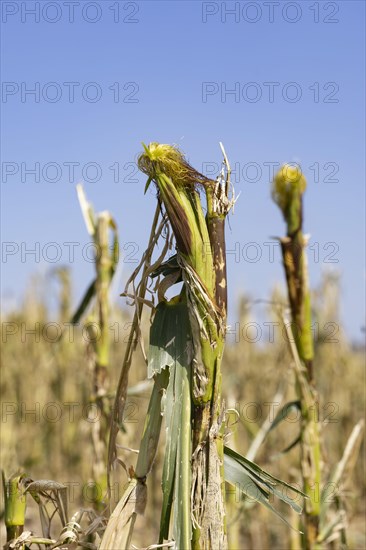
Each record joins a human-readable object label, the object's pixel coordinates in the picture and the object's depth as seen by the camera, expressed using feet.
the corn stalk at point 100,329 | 10.53
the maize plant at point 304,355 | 9.51
